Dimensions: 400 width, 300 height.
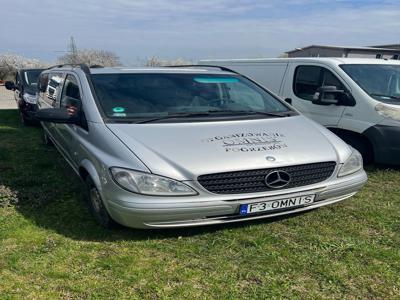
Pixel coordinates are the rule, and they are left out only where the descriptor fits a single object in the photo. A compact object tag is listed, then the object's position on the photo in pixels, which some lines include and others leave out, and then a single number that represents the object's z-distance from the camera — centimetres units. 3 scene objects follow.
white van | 538
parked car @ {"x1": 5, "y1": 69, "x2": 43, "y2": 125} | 910
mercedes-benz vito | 318
